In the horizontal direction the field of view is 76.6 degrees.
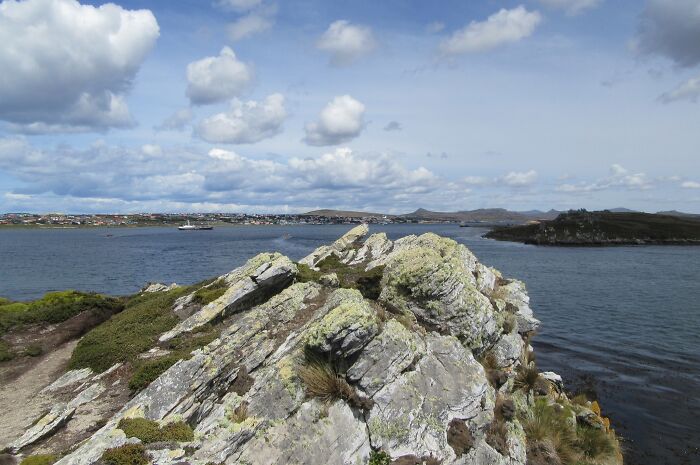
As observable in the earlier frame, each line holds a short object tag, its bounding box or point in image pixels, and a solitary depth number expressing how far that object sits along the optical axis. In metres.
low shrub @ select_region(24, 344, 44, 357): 24.12
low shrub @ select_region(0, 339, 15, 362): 23.36
